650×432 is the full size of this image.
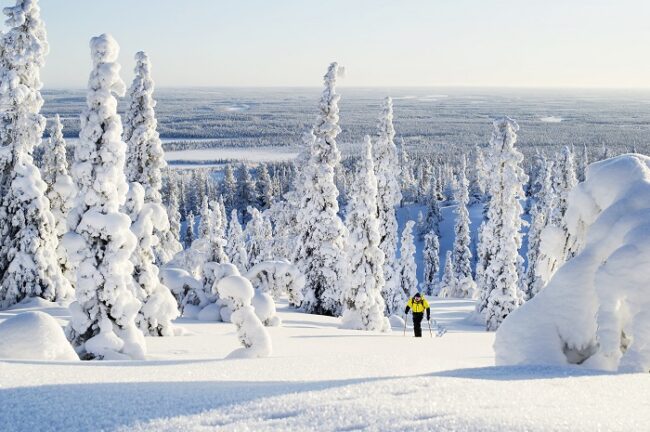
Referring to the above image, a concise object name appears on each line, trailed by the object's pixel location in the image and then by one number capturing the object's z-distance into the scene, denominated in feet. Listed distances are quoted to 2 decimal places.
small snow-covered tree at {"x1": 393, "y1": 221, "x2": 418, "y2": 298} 174.93
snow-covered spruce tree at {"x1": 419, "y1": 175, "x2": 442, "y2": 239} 333.66
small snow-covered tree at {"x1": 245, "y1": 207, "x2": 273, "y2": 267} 168.66
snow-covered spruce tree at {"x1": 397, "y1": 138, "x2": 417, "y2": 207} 421.71
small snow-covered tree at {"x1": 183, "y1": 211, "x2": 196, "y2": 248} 265.19
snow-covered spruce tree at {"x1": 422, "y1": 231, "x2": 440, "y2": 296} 251.19
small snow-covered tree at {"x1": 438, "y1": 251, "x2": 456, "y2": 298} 225.35
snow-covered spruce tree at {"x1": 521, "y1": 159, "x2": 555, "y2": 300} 180.04
